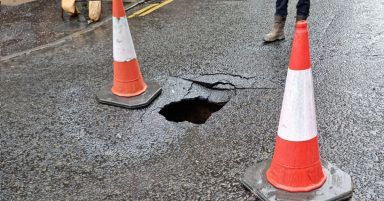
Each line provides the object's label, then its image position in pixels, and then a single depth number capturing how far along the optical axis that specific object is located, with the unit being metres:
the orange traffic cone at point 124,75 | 4.11
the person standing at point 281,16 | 5.26
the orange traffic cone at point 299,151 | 2.67
